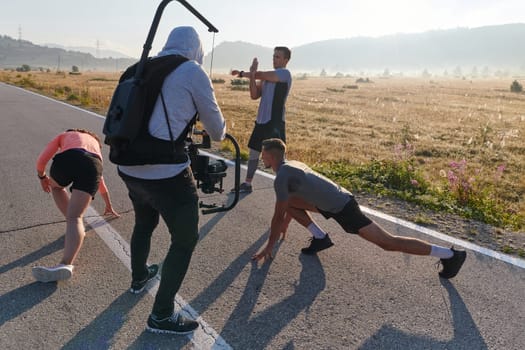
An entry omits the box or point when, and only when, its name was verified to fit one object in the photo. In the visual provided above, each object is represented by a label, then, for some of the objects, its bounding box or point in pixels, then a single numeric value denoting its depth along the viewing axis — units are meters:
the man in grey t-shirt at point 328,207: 3.47
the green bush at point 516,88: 44.31
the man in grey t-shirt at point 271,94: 5.21
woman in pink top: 3.38
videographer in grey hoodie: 2.30
